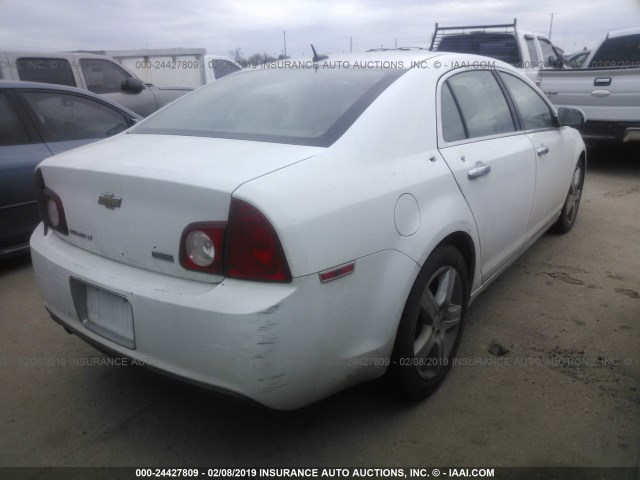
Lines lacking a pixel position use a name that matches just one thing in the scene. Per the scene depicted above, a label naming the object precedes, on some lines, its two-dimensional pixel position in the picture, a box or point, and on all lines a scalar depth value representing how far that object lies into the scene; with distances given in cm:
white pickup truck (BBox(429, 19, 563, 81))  865
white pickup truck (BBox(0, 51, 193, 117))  636
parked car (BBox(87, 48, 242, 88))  1007
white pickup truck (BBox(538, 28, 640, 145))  656
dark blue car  387
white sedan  171
